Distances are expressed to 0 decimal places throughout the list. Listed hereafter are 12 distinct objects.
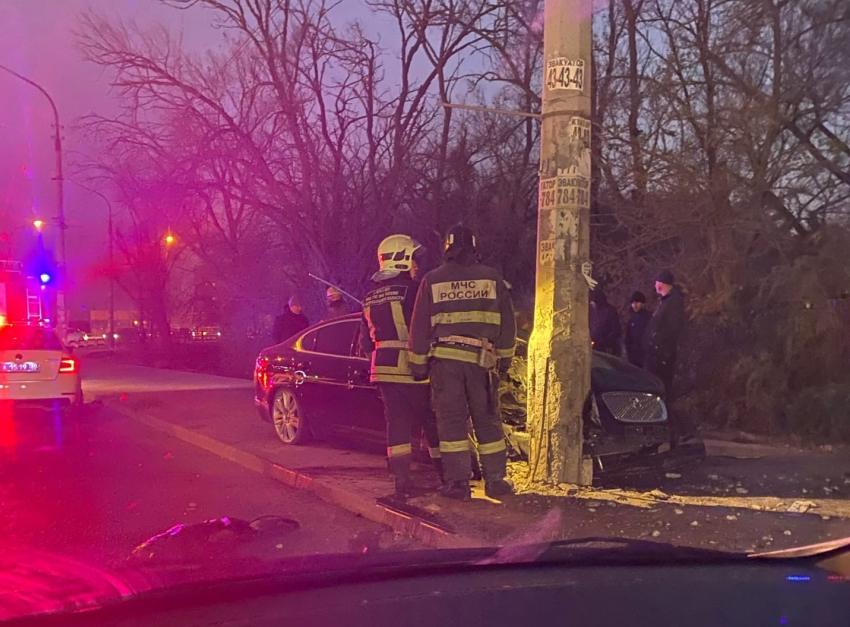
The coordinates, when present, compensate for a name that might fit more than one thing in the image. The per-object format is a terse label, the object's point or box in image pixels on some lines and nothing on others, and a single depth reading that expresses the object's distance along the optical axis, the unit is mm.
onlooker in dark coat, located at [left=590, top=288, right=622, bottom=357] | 9297
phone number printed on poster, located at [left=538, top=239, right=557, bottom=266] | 5513
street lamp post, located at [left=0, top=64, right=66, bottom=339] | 19750
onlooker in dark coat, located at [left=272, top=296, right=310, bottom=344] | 11070
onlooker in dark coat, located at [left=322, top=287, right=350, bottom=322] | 10359
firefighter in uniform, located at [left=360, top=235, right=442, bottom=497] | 5531
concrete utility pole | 5438
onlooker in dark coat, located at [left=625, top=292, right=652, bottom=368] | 9102
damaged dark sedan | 5848
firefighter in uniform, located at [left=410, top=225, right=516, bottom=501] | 5238
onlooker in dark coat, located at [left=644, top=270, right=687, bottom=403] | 8328
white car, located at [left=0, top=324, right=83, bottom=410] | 10016
